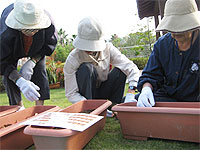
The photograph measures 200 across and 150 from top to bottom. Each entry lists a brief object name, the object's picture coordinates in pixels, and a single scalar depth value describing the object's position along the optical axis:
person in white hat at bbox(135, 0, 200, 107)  1.10
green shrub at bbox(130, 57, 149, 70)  5.96
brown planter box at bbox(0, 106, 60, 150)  0.99
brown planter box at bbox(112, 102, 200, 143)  0.97
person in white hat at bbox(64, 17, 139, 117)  1.53
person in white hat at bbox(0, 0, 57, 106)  1.47
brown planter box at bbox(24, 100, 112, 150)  0.86
